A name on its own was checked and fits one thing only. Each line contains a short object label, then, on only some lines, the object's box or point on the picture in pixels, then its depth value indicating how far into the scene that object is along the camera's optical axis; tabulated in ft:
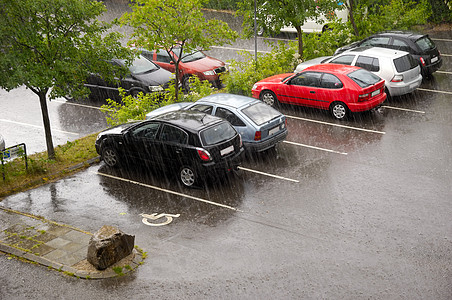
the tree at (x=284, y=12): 68.28
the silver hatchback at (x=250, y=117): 46.06
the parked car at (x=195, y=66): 69.05
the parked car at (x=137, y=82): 63.98
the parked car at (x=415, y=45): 65.21
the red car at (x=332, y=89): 54.49
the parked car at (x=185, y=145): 40.86
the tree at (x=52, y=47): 40.75
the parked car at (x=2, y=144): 46.14
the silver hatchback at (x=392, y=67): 59.00
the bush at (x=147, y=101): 52.47
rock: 30.73
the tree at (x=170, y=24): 53.21
